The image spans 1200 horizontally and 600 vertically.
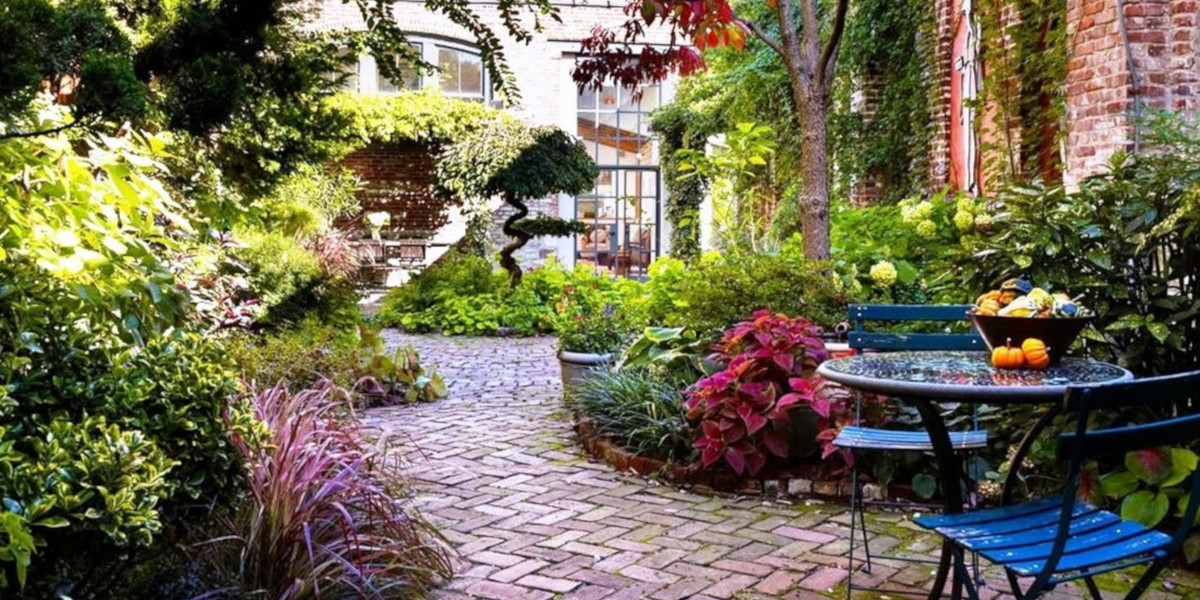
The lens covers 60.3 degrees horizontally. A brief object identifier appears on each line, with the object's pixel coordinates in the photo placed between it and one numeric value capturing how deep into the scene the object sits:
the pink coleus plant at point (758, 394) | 4.30
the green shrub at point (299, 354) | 5.48
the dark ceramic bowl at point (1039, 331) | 2.87
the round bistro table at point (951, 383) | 2.47
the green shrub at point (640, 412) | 4.71
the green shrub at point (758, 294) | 5.31
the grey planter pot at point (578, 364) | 6.42
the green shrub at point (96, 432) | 1.93
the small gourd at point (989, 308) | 2.95
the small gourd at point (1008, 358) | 2.83
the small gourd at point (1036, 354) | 2.83
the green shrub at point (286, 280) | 6.33
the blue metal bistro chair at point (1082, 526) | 2.02
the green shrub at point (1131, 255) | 3.53
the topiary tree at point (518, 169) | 12.24
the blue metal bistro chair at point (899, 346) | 3.30
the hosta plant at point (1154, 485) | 3.24
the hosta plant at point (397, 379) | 6.75
